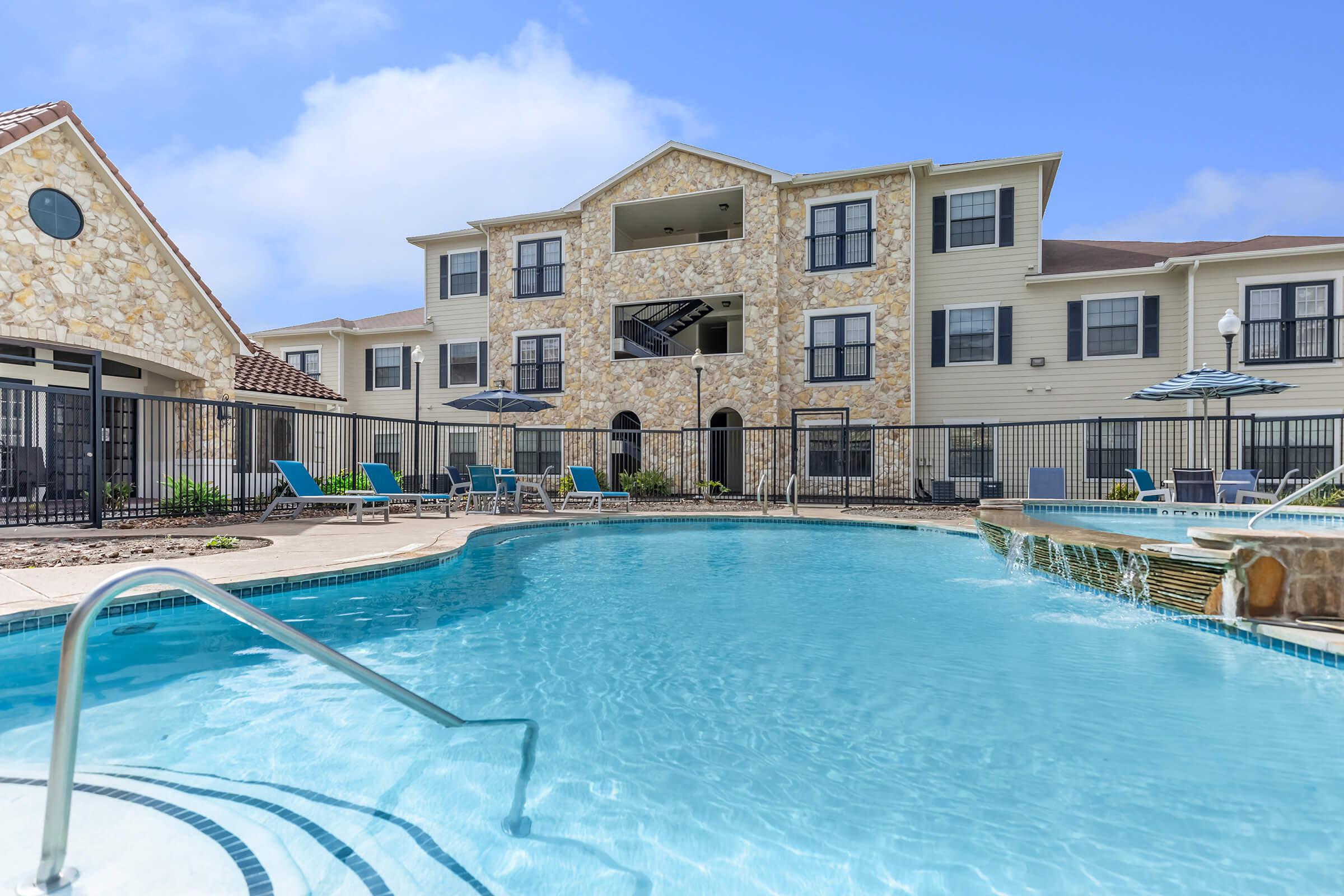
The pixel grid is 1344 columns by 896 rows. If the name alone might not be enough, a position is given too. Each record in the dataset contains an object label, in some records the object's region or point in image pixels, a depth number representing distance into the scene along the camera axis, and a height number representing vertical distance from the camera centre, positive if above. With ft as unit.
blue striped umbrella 35.99 +3.25
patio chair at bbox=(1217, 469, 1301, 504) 36.94 -2.32
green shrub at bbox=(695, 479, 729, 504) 53.36 -3.54
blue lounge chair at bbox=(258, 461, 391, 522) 33.76 -2.59
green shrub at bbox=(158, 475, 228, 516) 35.55 -2.93
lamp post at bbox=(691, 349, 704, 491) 54.54 +5.79
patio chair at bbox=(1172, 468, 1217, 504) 36.91 -2.01
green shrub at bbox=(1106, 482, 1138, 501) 47.65 -3.11
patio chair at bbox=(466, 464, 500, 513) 41.60 -2.23
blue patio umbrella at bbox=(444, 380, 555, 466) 46.55 +2.89
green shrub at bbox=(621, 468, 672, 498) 59.31 -3.27
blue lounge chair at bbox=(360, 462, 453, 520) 38.22 -2.37
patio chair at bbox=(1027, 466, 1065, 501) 42.42 -2.14
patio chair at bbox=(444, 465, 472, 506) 46.19 -2.61
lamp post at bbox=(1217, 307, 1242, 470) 38.70 +6.80
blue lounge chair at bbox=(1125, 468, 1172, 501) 40.68 -2.33
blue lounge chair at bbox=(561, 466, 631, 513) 44.88 -2.57
